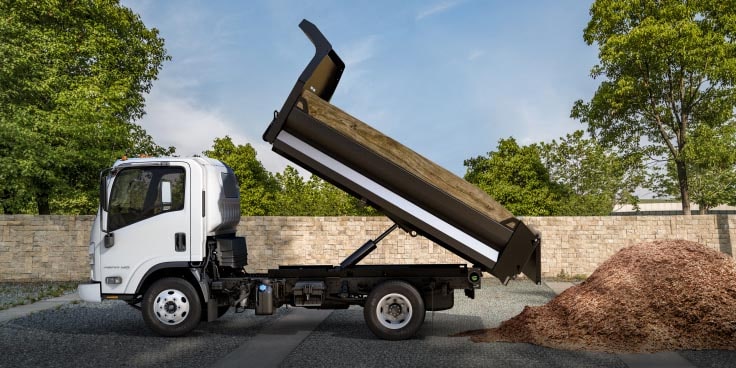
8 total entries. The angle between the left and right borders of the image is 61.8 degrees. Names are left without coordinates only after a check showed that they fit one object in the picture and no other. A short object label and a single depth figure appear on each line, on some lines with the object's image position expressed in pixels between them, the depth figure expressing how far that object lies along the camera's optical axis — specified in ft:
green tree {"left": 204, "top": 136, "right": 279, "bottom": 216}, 132.36
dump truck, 23.86
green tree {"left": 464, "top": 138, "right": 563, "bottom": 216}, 110.83
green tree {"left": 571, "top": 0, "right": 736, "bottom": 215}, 85.15
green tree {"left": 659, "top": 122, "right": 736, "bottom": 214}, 87.04
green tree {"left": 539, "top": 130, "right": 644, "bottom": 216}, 132.05
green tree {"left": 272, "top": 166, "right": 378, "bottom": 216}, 122.21
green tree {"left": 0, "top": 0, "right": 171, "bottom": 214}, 70.08
